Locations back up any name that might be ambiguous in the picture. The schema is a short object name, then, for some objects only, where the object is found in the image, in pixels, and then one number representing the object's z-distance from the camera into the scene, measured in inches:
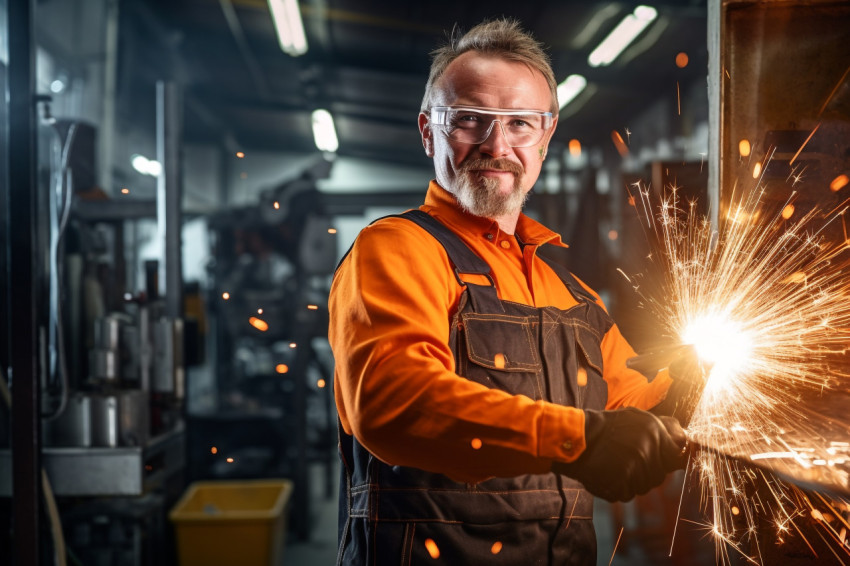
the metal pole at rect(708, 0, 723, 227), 63.0
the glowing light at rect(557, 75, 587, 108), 249.4
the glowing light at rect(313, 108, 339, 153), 362.3
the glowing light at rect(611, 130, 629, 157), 328.2
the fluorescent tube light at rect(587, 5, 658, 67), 186.1
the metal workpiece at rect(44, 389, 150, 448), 104.0
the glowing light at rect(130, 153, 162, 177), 286.0
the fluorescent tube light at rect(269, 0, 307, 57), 217.3
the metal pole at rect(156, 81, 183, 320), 123.7
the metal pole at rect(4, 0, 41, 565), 90.3
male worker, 46.6
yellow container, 135.8
